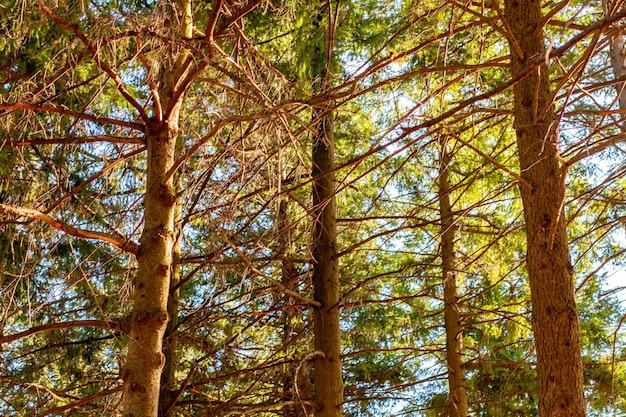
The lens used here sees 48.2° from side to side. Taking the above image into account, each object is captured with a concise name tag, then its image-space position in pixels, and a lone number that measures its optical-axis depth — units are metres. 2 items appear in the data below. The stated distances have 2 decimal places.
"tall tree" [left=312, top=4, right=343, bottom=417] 5.58
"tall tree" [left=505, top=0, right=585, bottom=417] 3.23
